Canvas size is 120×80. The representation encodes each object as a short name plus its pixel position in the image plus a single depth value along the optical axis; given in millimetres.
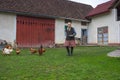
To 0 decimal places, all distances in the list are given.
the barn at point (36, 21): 10170
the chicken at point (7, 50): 5663
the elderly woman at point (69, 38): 5596
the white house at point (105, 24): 11772
